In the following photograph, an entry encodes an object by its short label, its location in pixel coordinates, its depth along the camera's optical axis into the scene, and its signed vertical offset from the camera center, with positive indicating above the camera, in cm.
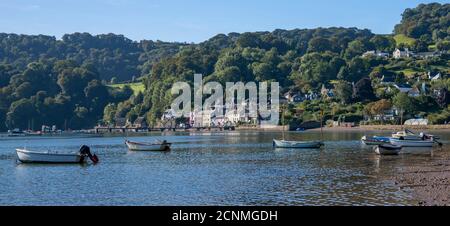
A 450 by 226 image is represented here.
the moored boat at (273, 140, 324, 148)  7394 -254
